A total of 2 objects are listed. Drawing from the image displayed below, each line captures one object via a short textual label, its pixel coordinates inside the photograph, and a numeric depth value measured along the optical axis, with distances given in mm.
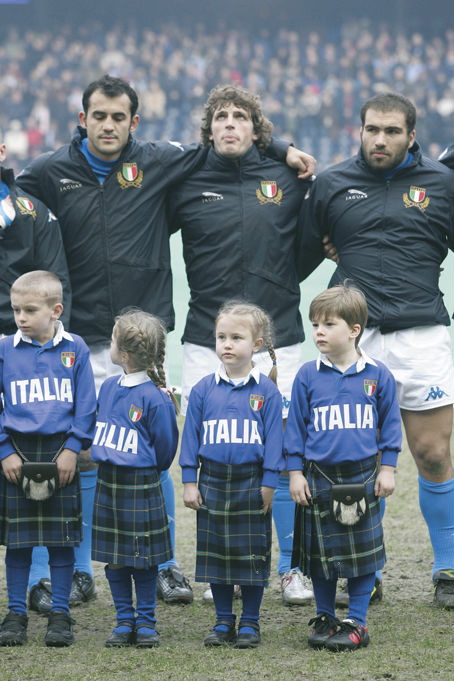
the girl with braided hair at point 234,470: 6164
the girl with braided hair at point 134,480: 6199
